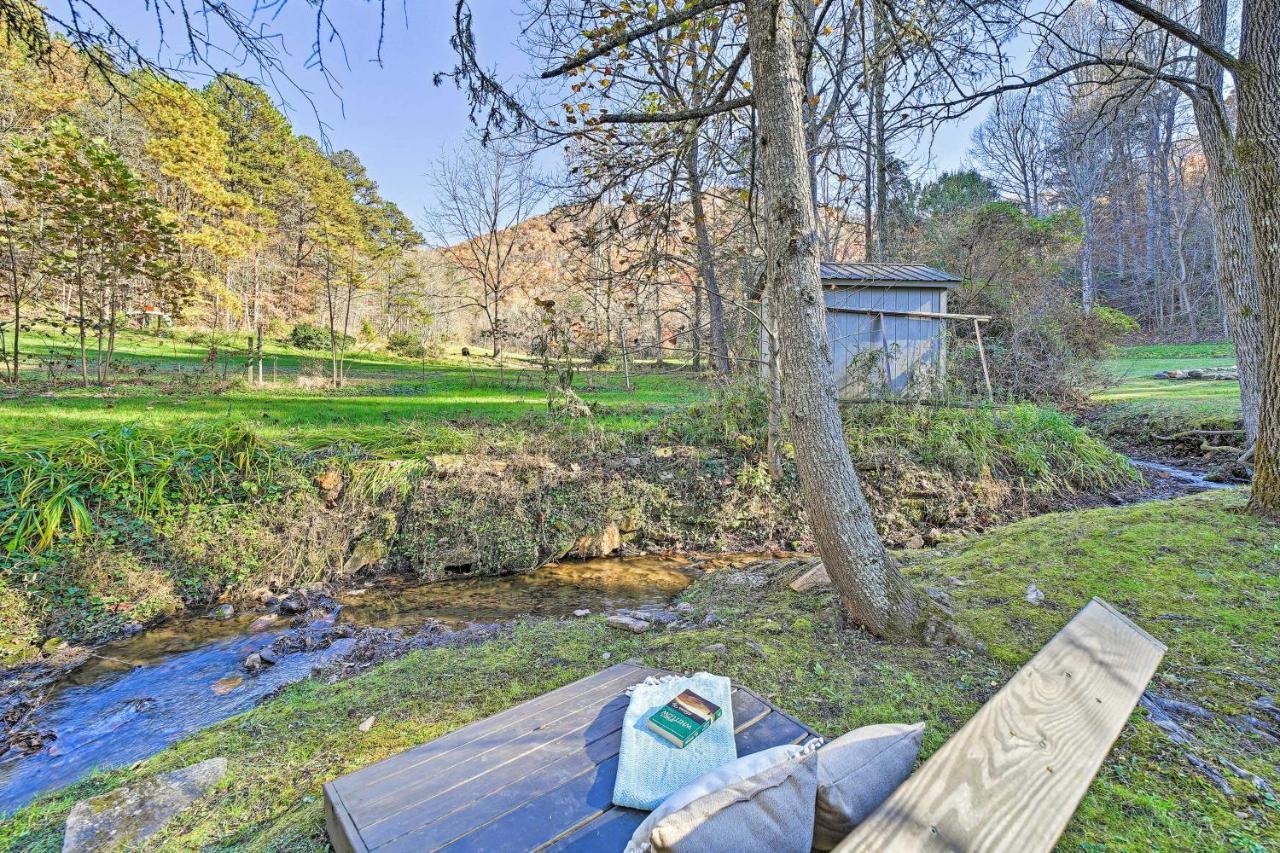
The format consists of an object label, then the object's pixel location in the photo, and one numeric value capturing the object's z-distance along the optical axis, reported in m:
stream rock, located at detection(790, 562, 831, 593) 3.57
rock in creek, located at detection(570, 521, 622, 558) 5.55
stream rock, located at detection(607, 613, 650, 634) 3.47
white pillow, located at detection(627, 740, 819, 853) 0.86
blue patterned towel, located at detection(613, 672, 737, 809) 1.24
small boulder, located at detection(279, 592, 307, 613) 4.30
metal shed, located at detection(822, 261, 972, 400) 8.14
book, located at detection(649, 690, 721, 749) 1.40
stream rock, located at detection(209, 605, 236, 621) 4.18
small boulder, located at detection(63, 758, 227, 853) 1.68
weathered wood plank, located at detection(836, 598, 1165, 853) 0.96
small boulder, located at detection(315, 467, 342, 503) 5.20
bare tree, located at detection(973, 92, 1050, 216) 18.99
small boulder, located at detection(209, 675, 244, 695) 3.18
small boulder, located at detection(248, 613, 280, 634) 3.98
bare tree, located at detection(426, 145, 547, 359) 17.19
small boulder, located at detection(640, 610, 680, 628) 3.65
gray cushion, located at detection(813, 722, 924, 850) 1.03
